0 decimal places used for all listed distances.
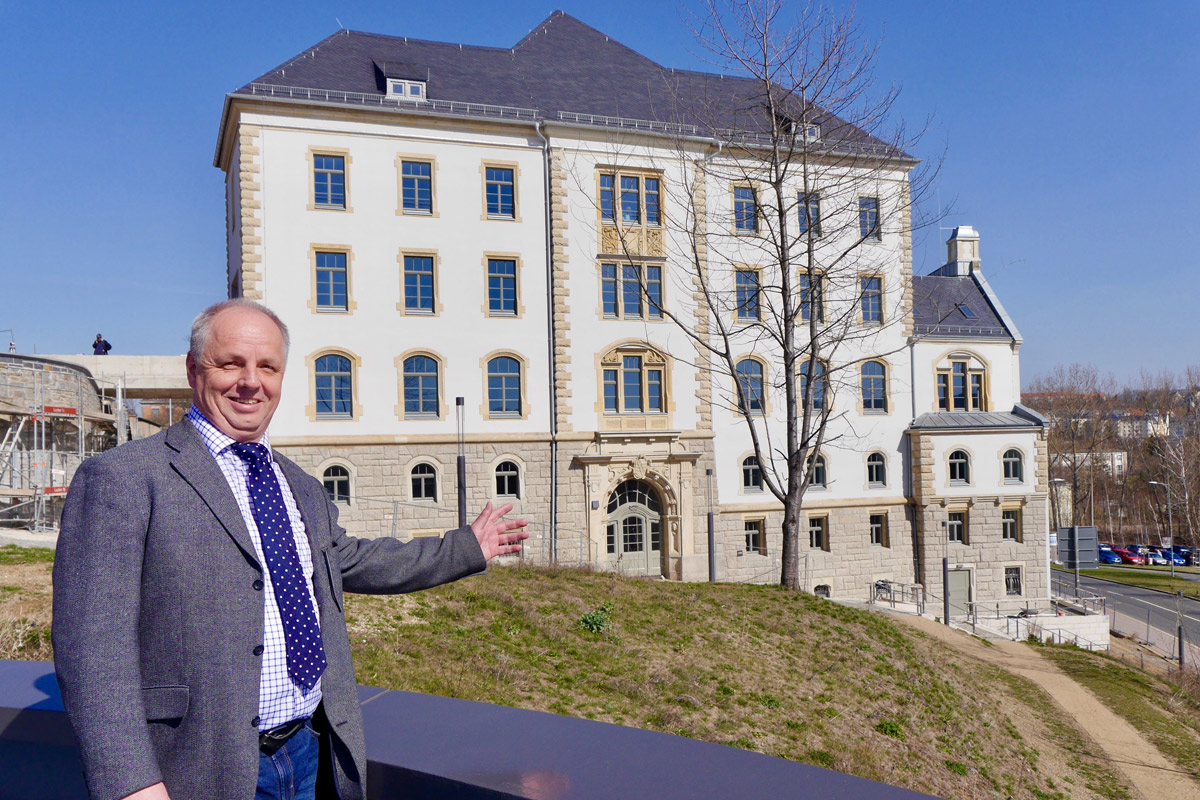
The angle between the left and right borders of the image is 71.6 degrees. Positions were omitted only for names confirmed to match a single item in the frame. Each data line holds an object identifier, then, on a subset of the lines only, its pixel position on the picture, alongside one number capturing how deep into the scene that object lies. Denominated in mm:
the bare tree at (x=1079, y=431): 69500
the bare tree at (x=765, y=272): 26578
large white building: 24031
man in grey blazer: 1972
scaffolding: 20484
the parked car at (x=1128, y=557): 58156
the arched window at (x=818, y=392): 28922
